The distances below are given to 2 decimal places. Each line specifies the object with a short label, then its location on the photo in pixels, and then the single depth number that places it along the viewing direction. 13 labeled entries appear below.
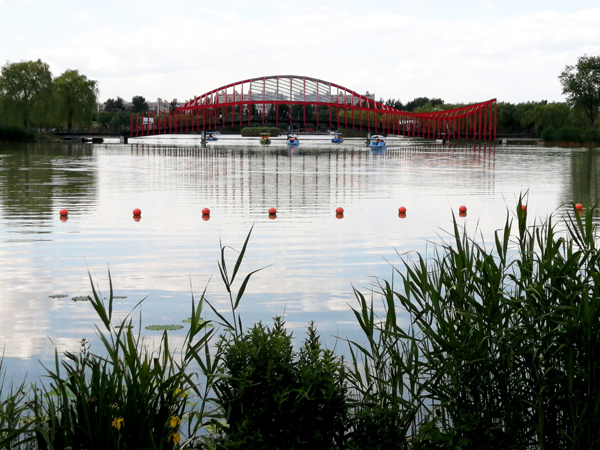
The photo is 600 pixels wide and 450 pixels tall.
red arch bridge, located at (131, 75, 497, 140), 116.94
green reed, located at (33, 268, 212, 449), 5.34
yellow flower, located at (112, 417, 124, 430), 5.26
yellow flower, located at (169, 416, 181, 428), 5.50
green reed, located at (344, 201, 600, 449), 5.93
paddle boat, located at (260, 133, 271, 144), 118.96
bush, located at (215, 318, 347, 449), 5.49
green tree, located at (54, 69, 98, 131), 121.81
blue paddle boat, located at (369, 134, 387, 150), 91.06
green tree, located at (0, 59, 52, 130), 103.88
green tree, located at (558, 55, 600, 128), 122.94
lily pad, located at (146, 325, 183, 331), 9.78
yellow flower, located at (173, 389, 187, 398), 5.71
